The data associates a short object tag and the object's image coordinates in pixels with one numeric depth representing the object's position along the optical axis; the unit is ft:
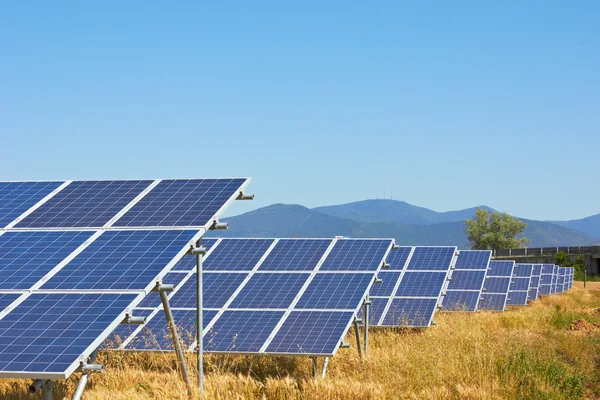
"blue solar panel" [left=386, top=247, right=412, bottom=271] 83.70
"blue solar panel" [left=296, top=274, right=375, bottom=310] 47.88
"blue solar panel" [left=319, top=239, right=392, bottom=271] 53.83
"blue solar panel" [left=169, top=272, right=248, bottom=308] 49.88
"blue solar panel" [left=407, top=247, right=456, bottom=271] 81.97
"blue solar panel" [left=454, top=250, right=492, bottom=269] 103.76
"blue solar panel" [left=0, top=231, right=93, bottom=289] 32.99
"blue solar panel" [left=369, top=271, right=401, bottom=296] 74.21
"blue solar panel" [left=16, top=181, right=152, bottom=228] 38.63
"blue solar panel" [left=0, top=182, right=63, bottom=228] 40.14
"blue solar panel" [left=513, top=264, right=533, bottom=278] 134.06
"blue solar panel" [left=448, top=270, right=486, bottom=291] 97.40
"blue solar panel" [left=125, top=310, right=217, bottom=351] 46.67
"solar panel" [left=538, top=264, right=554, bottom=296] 156.56
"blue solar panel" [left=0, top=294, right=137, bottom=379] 27.04
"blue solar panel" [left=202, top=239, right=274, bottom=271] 56.34
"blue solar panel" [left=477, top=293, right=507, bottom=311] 103.14
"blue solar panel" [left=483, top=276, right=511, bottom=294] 109.60
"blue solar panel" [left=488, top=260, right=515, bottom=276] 118.93
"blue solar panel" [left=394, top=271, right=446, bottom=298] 74.23
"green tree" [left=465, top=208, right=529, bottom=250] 408.05
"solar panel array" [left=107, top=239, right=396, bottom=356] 44.19
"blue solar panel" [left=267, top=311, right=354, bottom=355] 42.57
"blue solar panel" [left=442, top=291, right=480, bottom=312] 92.12
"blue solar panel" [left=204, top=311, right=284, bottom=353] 43.78
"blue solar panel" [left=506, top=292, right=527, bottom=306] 115.44
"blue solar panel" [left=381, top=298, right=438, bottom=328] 66.95
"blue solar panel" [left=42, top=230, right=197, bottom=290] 31.83
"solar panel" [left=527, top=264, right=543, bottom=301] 135.54
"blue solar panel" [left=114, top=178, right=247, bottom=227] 37.37
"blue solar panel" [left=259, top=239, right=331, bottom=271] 55.06
